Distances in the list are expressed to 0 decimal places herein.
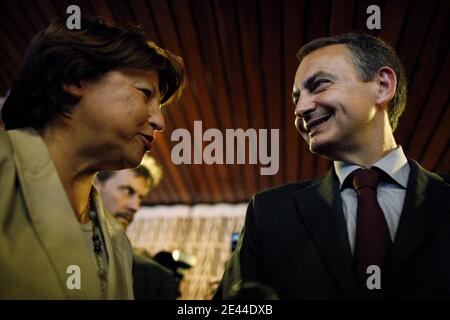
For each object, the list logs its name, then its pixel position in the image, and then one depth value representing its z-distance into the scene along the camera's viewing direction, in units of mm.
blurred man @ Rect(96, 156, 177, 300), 1749
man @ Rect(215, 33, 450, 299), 947
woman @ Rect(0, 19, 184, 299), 849
